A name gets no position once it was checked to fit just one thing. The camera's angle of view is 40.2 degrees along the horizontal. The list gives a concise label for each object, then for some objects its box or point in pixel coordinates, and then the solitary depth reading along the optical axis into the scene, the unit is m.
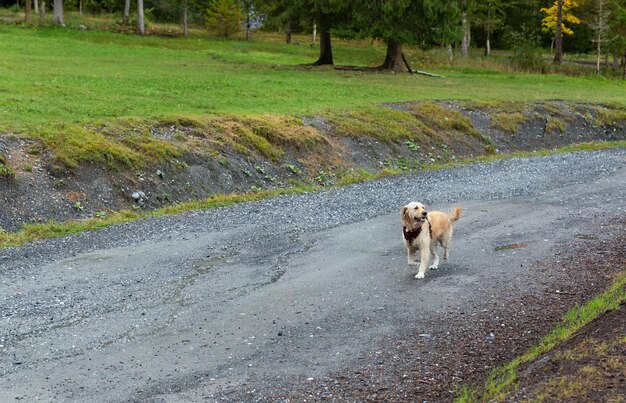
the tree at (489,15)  68.88
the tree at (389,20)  41.41
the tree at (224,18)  64.69
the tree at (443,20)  41.44
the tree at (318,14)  42.22
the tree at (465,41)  60.14
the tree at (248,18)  63.90
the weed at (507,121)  29.16
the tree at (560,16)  61.12
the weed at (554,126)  30.22
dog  10.66
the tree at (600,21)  60.03
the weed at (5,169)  16.62
